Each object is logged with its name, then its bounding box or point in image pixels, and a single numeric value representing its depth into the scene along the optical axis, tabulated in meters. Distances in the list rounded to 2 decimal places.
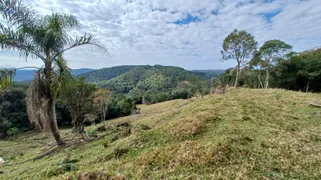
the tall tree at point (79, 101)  14.19
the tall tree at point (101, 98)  15.38
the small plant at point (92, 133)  6.82
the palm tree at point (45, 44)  5.14
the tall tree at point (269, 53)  19.92
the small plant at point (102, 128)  7.79
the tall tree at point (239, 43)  15.29
